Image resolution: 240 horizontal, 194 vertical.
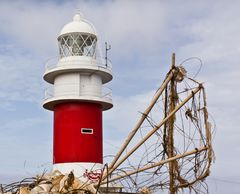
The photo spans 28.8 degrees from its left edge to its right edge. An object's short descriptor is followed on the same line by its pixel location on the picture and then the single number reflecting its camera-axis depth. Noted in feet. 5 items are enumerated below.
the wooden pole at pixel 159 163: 22.99
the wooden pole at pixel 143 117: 25.68
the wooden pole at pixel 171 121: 28.24
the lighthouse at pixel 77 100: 74.43
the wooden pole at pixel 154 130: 25.58
